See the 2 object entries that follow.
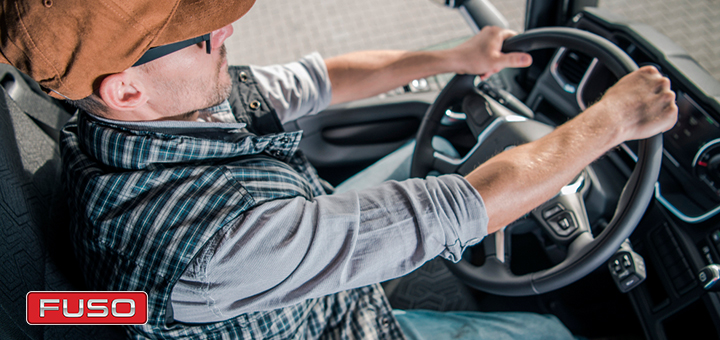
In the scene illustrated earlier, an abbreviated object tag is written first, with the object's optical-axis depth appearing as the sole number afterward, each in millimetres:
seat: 607
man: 573
